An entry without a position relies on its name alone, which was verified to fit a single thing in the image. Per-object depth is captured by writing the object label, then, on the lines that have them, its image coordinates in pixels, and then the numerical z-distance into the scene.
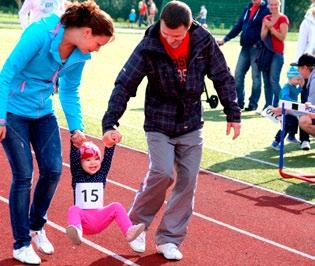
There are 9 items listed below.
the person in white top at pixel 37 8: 11.68
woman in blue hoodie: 5.11
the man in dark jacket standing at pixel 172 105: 5.49
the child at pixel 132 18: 53.72
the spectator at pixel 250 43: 14.01
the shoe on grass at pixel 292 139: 11.29
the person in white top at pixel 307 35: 12.80
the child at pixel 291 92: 10.59
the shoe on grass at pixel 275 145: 10.84
